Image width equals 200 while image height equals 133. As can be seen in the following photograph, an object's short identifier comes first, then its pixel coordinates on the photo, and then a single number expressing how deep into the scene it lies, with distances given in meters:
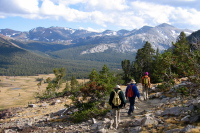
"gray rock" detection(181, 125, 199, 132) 8.55
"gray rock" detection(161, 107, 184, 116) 11.82
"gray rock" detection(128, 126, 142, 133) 10.20
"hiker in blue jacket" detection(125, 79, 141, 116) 13.25
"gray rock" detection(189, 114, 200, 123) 9.60
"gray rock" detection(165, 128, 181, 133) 8.83
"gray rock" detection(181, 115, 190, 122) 10.22
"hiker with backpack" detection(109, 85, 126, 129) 11.26
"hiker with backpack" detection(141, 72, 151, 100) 17.94
